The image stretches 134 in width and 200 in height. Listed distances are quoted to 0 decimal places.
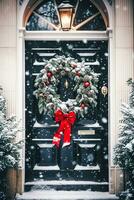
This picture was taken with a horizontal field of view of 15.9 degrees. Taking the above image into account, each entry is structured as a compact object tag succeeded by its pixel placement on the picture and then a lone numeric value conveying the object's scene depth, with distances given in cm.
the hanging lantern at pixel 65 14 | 855
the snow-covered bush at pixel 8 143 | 791
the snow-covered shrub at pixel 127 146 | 787
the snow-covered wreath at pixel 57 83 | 902
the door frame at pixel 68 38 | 882
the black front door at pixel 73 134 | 912
